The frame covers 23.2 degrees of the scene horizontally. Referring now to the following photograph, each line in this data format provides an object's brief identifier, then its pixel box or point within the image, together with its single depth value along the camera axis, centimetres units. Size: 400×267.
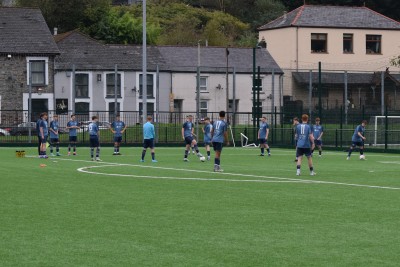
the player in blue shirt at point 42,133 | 4119
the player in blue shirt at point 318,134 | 4491
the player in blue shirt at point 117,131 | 4538
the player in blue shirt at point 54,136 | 4403
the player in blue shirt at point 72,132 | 4469
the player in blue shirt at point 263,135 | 4544
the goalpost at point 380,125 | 5362
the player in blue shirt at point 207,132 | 4074
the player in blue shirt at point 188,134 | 4066
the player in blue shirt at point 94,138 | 3941
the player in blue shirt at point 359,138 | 4200
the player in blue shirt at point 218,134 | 3053
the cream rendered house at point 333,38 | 8394
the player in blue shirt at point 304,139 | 2870
